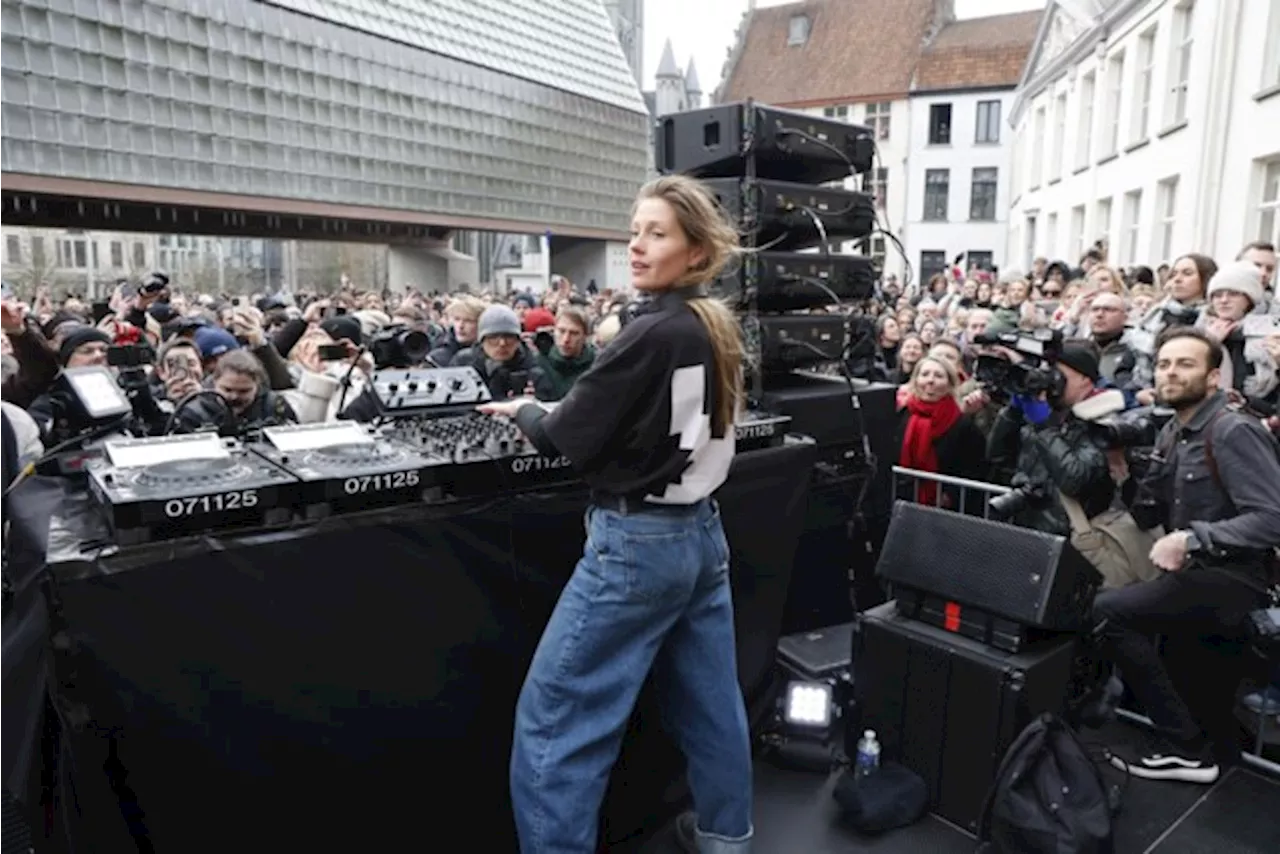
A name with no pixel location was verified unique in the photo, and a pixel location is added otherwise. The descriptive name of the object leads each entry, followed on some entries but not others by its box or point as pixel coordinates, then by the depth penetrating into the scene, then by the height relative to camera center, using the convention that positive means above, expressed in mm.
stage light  3256 -1490
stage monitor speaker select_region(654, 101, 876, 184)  3598 +572
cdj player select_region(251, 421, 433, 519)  2059 -428
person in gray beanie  4918 -385
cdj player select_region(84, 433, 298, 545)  1812 -427
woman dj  2033 -493
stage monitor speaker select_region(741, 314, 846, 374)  3723 -230
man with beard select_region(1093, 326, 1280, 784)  2982 -931
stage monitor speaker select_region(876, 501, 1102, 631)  2844 -910
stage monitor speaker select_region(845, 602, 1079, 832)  2797 -1310
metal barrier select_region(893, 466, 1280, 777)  3322 -971
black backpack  2588 -1472
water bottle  3047 -1556
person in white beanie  4473 -122
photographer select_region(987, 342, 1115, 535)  3457 -636
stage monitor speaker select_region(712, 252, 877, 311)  3684 +14
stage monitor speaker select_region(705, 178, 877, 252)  3602 +302
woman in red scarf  4492 -722
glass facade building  23641 +5857
